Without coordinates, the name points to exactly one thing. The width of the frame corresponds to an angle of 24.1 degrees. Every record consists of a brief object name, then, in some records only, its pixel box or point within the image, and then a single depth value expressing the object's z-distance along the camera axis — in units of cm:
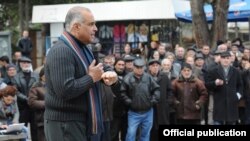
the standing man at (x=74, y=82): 475
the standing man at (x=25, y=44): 1980
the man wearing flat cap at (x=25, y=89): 1034
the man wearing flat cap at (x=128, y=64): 1118
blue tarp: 1777
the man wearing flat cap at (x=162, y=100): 1066
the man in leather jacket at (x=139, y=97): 1011
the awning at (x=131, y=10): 1959
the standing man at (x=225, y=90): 1086
